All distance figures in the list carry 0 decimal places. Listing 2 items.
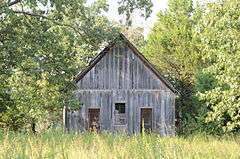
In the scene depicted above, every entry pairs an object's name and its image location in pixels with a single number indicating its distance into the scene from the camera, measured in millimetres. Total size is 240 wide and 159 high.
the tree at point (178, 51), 43312
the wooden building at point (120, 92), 32969
